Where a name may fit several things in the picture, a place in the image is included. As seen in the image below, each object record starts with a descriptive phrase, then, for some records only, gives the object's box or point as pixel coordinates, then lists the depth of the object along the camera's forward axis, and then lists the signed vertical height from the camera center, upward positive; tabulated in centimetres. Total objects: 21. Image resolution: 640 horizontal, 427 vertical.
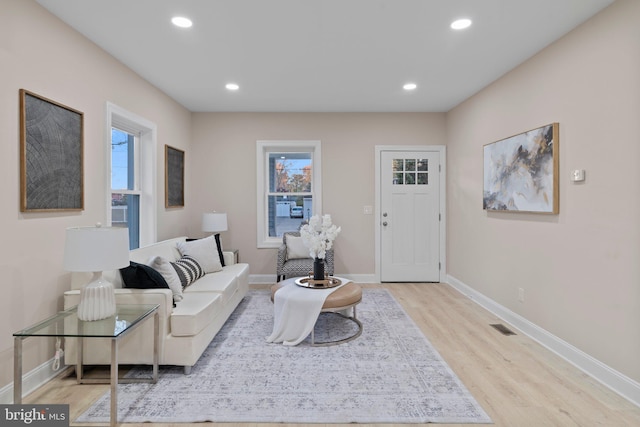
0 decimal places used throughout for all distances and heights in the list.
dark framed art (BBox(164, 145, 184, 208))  411 +45
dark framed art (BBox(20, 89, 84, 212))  213 +40
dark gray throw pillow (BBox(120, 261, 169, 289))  241 -48
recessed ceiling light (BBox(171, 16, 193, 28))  244 +143
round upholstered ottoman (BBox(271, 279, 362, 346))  280 -77
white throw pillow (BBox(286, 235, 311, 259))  460 -54
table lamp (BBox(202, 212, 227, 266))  444 -15
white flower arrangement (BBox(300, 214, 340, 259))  305 -24
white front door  501 -8
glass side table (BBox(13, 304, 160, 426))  173 -66
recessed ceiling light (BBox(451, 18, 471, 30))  247 +143
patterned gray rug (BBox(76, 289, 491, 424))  193 -118
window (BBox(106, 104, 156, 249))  334 +38
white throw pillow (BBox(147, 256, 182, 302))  265 -49
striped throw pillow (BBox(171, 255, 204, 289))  309 -57
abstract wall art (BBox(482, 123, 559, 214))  277 +37
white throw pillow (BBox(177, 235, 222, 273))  364 -46
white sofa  233 -90
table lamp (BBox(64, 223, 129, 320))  197 -29
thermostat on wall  247 +27
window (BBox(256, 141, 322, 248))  512 +36
